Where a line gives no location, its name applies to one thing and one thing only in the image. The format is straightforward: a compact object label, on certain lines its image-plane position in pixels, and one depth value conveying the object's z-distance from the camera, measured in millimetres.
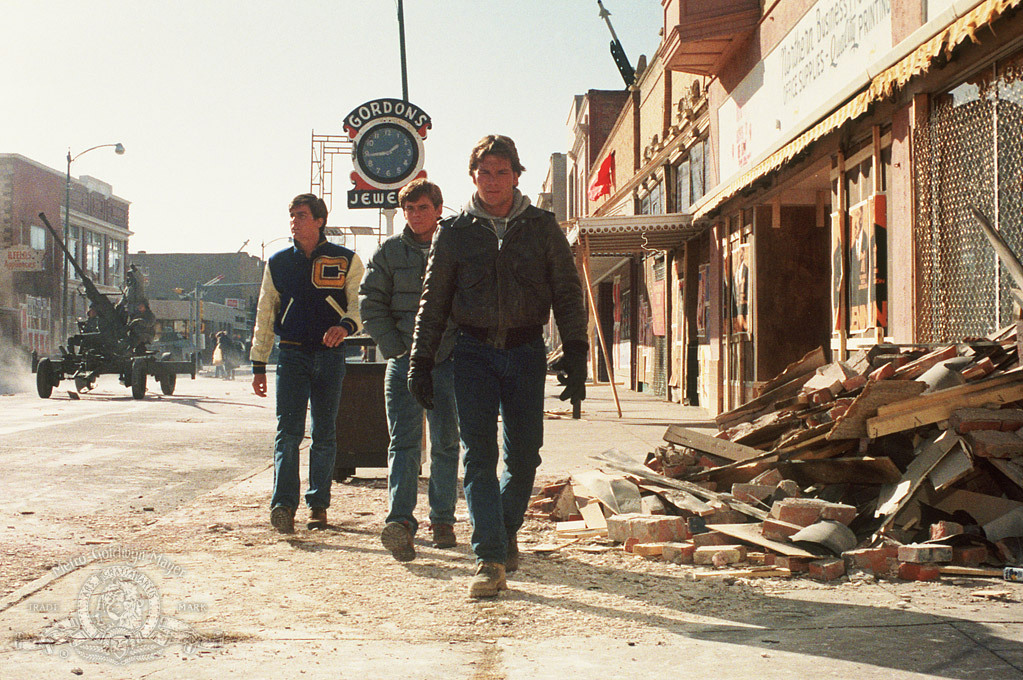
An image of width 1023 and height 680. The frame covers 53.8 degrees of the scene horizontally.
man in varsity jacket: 5781
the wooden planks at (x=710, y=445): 6496
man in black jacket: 4289
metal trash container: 7559
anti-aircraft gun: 20516
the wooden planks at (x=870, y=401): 5602
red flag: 30828
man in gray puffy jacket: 5281
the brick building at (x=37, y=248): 54062
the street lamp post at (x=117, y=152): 44906
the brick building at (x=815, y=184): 7352
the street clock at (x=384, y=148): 9227
